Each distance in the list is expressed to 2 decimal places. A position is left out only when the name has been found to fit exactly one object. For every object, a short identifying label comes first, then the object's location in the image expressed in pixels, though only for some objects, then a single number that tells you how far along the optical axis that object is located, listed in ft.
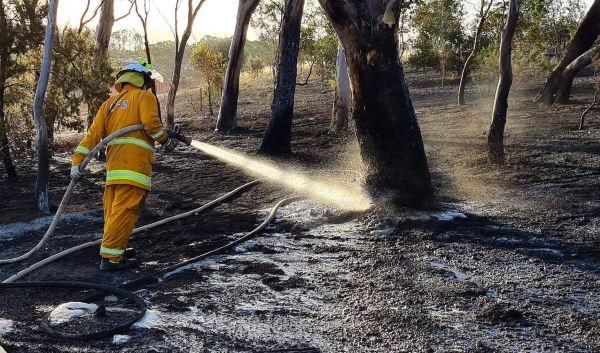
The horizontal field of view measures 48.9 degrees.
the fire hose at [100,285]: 13.96
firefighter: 19.36
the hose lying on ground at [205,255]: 17.63
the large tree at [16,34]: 31.86
